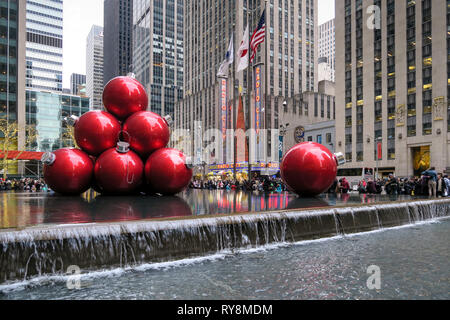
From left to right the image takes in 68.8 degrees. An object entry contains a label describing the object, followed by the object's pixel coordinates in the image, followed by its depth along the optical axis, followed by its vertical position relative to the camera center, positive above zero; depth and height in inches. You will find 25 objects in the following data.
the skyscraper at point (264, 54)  2881.4 +1056.5
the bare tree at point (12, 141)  1604.2 +130.4
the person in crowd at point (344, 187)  716.0 -53.3
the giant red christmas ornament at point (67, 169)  379.2 -6.7
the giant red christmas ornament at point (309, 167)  396.5 -5.3
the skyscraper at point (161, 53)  4859.7 +1723.9
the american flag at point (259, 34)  761.7 +303.8
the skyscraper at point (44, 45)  3905.0 +1440.0
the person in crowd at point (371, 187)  773.9 -58.0
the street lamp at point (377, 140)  1871.3 +135.5
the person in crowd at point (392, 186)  807.7 -59.7
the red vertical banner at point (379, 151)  1878.0 +68.6
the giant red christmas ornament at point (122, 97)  402.9 +81.8
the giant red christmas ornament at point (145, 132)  394.0 +37.6
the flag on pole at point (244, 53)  818.8 +281.3
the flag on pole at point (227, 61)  881.7 +281.2
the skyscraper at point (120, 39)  7017.7 +2727.6
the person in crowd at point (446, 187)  682.2 -51.6
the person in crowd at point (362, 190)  860.1 -72.2
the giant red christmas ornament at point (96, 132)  386.9 +36.9
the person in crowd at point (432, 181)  631.2 -36.4
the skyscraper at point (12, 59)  2156.7 +700.9
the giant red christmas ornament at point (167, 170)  396.2 -8.5
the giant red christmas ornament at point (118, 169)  374.3 -6.7
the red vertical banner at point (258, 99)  1458.4 +313.1
